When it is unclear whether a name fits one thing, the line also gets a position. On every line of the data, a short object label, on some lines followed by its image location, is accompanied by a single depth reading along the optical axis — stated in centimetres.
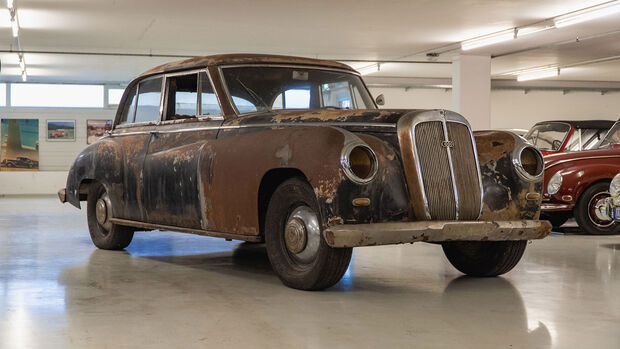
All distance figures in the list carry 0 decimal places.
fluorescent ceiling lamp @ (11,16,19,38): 1384
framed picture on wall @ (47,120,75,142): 2523
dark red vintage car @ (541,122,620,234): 985
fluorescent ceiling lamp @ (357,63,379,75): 2115
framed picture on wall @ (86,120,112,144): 2556
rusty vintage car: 481
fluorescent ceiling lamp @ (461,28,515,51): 1616
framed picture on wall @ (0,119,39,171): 2470
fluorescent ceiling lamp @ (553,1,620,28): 1349
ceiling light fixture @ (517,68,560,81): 2292
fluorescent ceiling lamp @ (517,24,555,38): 1534
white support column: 1922
